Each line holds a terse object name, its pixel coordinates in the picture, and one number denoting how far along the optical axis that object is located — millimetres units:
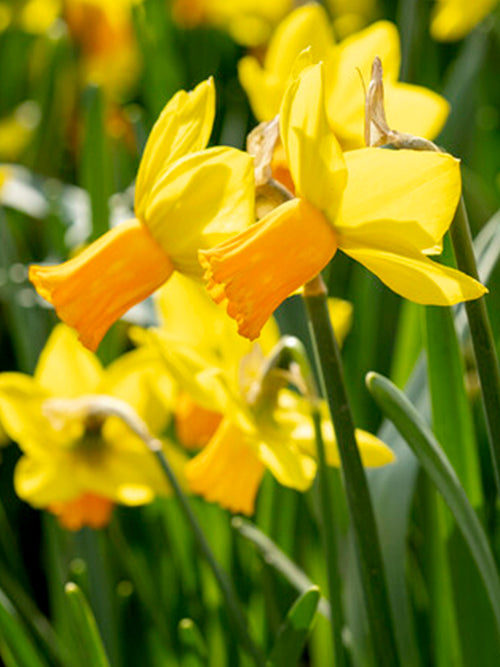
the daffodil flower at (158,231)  786
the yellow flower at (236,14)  1820
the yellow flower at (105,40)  1869
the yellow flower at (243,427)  854
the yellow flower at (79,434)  937
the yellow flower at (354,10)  1828
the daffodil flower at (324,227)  759
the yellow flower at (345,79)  881
